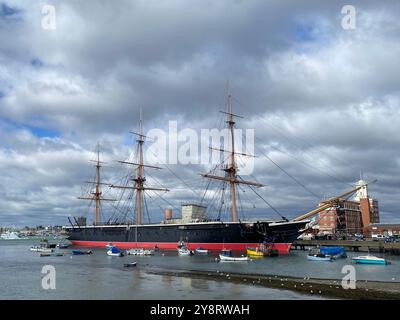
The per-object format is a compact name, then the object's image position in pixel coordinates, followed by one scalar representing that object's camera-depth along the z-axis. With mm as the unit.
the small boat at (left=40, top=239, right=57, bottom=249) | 111400
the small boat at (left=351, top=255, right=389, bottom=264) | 60578
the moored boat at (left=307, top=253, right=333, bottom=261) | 67188
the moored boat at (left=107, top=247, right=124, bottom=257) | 78438
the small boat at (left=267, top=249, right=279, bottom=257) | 73062
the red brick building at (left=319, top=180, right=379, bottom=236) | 177750
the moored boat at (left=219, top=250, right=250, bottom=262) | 62859
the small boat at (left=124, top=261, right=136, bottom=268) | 56125
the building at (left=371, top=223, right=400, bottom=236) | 162000
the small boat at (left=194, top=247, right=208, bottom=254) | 79581
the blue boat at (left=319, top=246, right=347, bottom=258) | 74000
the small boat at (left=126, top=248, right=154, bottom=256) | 79094
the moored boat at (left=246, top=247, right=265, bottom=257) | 71750
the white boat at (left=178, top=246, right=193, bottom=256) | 76625
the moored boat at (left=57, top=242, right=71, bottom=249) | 120938
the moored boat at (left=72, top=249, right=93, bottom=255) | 87219
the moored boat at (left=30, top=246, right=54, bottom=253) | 96281
